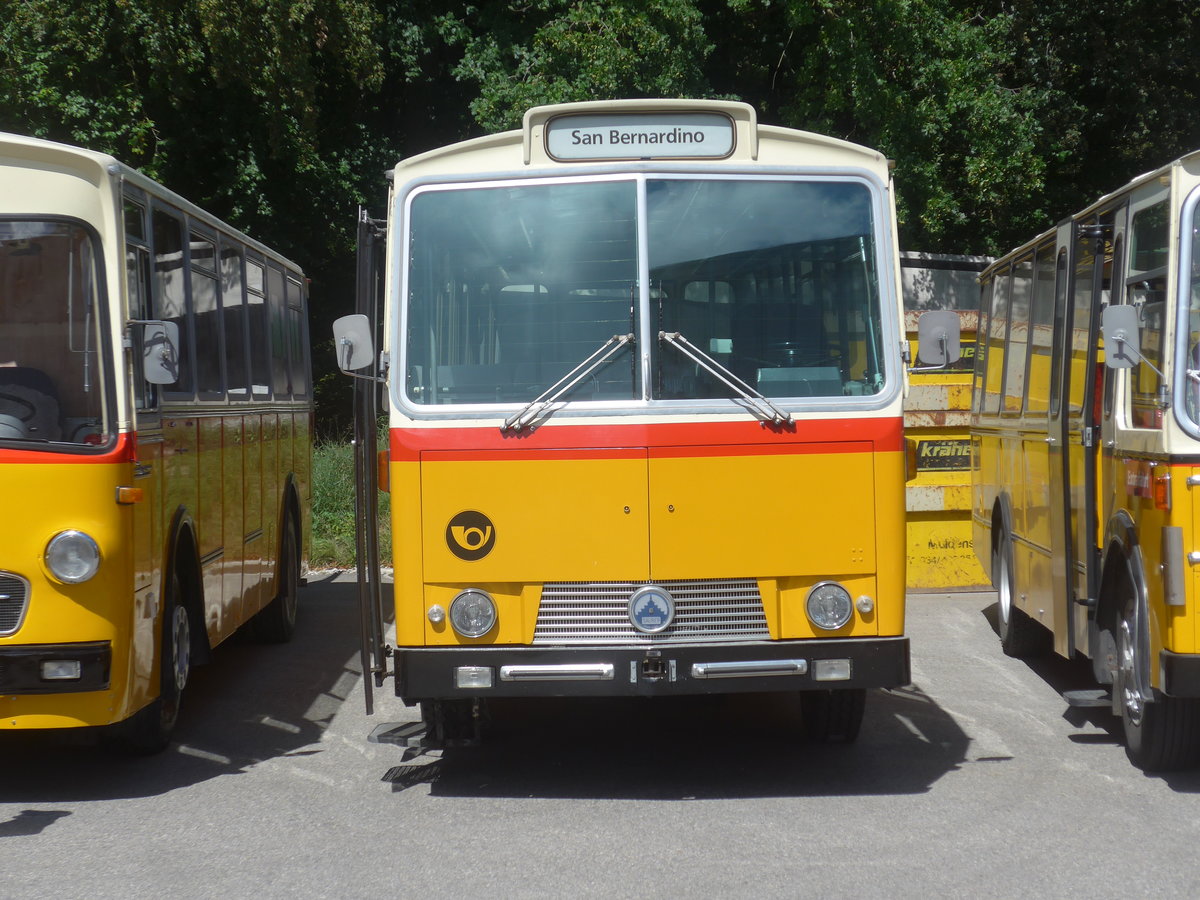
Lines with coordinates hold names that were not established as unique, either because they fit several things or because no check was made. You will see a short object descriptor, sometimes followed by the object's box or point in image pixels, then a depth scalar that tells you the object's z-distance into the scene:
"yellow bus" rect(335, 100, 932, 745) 6.66
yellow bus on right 6.59
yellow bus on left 6.59
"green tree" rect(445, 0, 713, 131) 19.62
